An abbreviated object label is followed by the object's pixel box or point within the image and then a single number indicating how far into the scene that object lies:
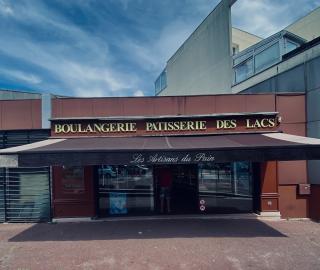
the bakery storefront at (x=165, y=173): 9.06
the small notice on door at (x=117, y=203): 10.29
